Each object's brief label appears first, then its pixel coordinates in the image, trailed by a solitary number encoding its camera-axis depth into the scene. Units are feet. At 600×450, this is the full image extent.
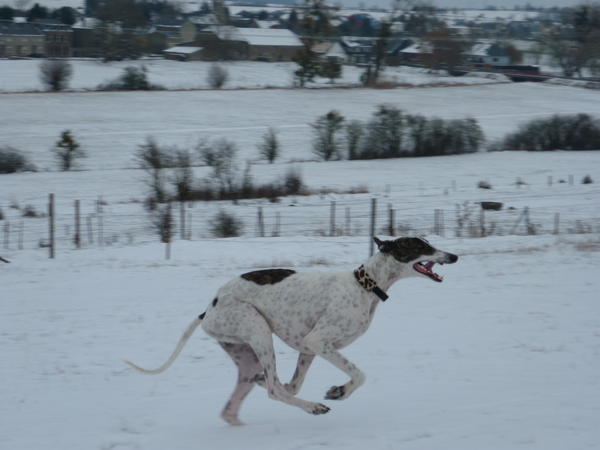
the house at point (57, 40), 285.23
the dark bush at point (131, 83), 207.62
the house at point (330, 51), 230.27
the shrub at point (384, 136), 139.85
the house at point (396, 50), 251.76
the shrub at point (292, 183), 102.15
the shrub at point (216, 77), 220.43
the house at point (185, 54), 277.64
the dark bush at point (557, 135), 152.25
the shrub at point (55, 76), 202.08
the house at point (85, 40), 267.18
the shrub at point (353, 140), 138.51
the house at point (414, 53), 269.23
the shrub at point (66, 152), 125.18
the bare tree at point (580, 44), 260.21
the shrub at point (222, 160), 102.12
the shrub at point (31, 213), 83.56
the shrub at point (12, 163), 119.44
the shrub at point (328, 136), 137.80
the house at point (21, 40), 289.74
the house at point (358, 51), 256.32
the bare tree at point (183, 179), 96.32
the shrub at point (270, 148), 132.77
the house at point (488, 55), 290.97
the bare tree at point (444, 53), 267.39
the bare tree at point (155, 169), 92.61
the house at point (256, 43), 284.20
